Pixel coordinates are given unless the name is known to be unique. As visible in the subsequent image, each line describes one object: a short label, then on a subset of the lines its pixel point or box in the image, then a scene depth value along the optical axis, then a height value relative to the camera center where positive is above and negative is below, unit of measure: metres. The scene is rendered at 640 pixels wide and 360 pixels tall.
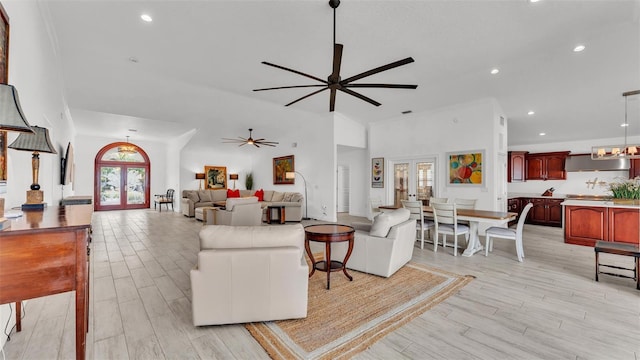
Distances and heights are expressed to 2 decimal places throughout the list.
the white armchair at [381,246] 3.40 -0.84
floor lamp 8.81 +0.10
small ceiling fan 9.15 +1.51
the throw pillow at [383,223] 3.48 -0.54
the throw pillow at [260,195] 9.37 -0.45
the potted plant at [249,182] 11.93 +0.00
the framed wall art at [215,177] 11.39 +0.21
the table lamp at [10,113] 1.30 +0.33
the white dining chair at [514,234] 4.16 -0.80
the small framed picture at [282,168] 9.49 +0.50
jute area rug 2.04 -1.22
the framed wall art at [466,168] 6.06 +0.35
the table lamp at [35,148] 2.02 +0.25
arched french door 10.65 +0.18
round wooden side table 3.08 -0.64
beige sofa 8.19 -0.61
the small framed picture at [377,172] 8.00 +0.30
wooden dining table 4.17 -0.56
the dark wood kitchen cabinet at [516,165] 8.23 +0.54
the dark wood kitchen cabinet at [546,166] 7.88 +0.52
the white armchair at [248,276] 2.21 -0.78
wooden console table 1.29 -0.40
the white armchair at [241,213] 6.13 -0.72
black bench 3.09 -0.79
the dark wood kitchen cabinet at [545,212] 7.31 -0.82
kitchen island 4.73 -0.72
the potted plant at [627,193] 4.78 -0.18
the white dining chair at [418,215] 4.85 -0.59
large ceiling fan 2.62 +1.16
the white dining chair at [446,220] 4.46 -0.63
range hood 6.97 +0.51
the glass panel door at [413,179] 7.07 +0.09
